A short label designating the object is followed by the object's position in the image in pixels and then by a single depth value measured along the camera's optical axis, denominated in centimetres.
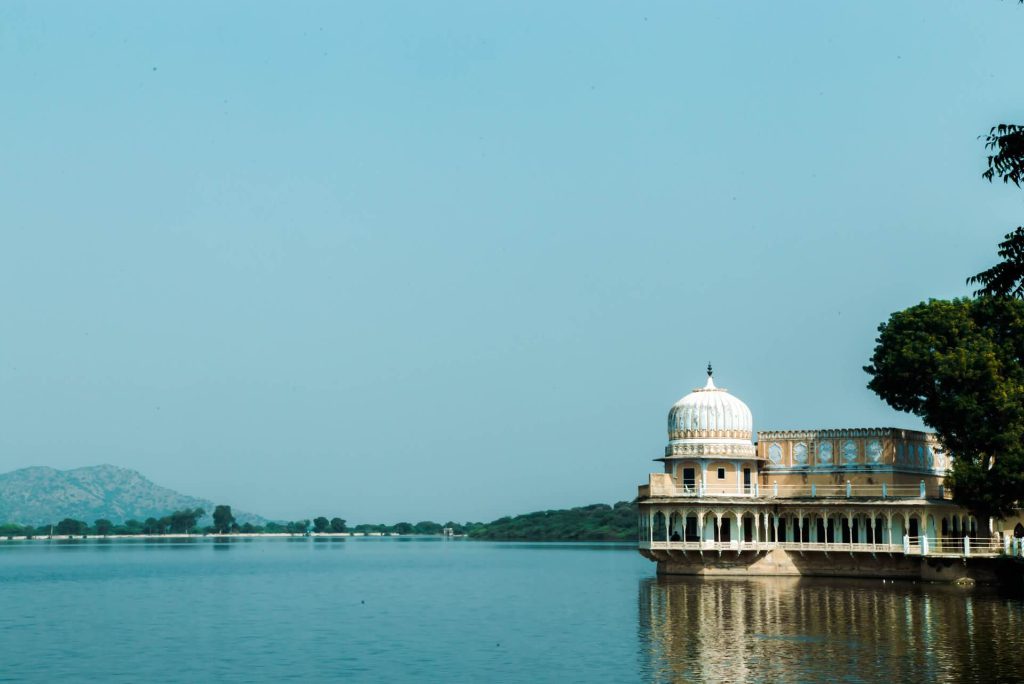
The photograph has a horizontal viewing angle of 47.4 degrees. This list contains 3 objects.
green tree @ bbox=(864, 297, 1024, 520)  6706
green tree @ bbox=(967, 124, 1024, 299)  2716
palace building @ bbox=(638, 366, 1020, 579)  7400
